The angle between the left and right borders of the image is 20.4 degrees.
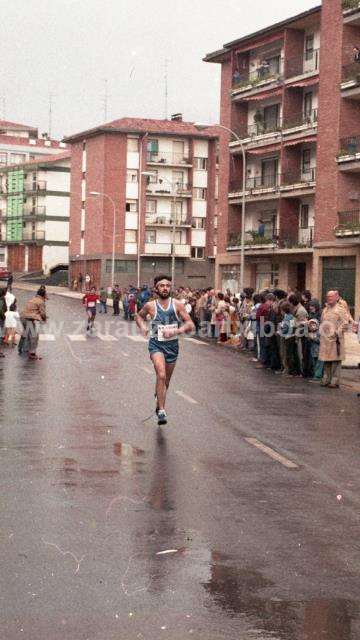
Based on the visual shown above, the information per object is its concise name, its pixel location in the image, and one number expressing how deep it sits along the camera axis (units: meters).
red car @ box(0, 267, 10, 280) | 76.88
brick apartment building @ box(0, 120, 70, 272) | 101.81
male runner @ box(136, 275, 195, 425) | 12.82
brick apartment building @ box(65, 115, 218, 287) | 83.31
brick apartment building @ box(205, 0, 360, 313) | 45.53
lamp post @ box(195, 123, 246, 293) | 37.06
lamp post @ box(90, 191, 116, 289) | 75.35
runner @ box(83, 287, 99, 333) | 37.81
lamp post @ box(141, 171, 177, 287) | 83.88
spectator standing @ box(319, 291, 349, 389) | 19.35
